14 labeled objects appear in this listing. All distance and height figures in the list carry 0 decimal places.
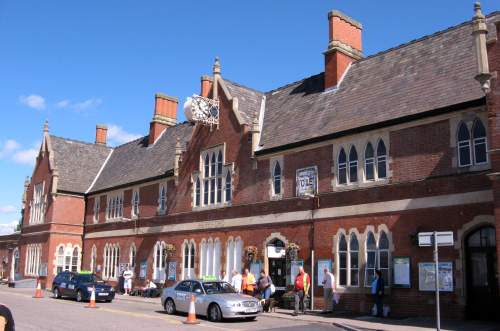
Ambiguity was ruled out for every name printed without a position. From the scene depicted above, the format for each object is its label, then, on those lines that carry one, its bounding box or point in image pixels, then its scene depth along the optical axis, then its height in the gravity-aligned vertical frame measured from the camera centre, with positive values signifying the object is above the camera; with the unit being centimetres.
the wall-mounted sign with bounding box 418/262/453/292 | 1773 -33
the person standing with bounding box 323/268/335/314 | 2064 -92
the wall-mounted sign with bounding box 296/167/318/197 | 2288 +345
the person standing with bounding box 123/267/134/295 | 3309 -120
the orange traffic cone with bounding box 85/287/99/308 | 2259 -162
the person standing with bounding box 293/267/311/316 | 2025 -83
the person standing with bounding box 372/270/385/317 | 1877 -93
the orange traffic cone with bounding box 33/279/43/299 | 2865 -169
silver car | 1762 -125
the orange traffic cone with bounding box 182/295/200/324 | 1694 -163
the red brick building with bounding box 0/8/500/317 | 1767 +355
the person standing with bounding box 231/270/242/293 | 2314 -74
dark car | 2588 -123
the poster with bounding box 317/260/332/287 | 2166 -13
